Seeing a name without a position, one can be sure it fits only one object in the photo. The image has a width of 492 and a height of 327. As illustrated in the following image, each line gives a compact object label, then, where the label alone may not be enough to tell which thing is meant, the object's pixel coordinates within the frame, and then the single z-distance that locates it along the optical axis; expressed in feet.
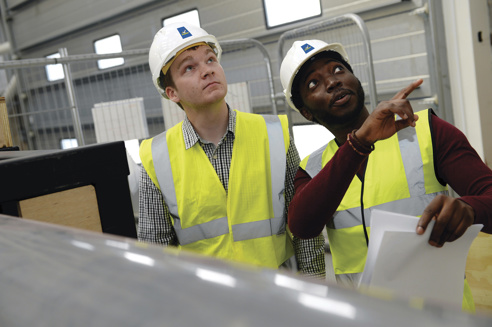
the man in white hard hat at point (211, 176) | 7.01
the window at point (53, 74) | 33.58
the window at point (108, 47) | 32.30
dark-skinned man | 4.82
